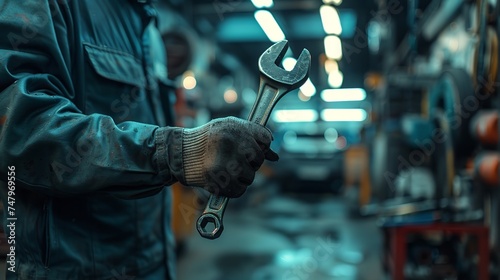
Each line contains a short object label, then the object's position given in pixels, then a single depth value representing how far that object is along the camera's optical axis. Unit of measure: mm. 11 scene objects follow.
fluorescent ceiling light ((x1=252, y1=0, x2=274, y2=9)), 2803
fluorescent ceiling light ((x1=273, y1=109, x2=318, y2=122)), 8102
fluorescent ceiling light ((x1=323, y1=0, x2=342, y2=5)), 4441
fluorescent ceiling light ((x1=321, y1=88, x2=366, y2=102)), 9266
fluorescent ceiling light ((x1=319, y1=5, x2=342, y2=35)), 4674
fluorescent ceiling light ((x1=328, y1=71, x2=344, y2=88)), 7484
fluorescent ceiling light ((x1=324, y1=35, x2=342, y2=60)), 5430
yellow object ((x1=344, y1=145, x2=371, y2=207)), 5816
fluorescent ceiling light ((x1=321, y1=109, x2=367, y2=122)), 9500
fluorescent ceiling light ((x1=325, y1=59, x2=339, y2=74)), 6514
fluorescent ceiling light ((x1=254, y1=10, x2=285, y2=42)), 3620
